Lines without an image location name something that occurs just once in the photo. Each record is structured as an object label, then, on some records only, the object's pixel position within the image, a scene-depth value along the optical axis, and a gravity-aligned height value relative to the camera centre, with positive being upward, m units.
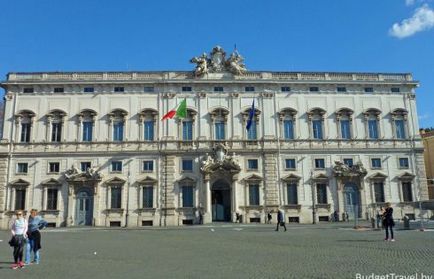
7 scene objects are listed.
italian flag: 41.91 +9.92
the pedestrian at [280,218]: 29.47 -0.80
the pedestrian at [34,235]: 14.42 -0.82
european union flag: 42.69 +9.43
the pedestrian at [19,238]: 13.52 -0.85
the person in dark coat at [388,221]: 20.36 -0.80
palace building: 42.75 +6.55
